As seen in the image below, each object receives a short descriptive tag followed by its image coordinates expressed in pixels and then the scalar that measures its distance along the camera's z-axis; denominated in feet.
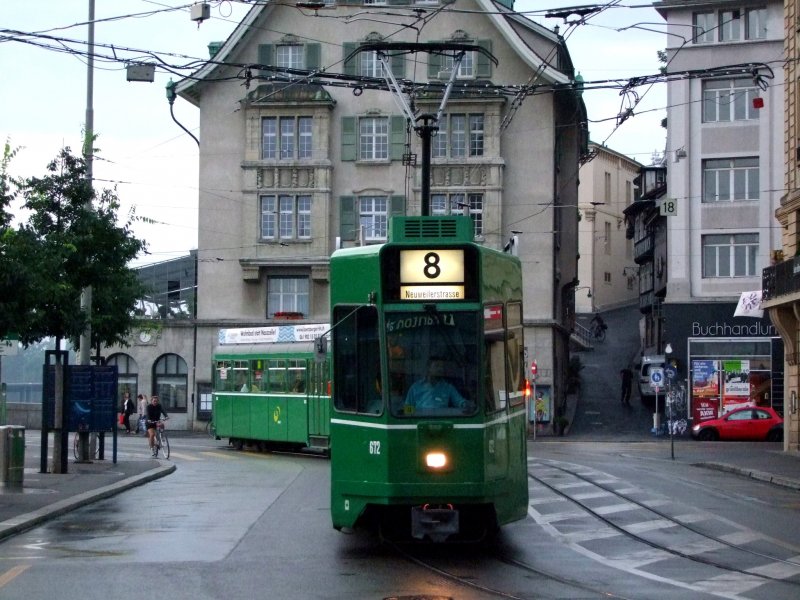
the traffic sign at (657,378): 131.75
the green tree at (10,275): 68.03
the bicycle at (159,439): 117.08
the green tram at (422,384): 45.75
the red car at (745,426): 163.73
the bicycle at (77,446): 103.06
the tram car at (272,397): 114.52
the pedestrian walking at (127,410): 175.52
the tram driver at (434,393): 46.19
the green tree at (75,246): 85.20
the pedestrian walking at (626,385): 205.26
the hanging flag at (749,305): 149.38
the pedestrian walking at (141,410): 180.75
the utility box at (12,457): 72.59
